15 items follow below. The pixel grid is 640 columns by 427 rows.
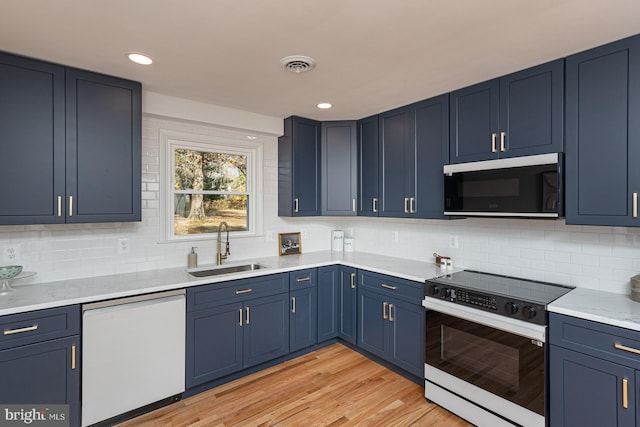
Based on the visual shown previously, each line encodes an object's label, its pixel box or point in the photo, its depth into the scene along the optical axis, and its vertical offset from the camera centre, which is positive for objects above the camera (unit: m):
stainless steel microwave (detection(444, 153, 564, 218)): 2.08 +0.18
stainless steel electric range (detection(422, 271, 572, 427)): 1.91 -0.88
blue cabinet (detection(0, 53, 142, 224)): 2.04 +0.47
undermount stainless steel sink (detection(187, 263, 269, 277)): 2.89 -0.54
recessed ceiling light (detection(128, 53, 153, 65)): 2.02 +0.98
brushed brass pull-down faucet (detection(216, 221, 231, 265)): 3.10 -0.36
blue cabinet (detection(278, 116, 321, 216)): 3.46 +0.49
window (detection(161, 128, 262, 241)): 3.00 +0.27
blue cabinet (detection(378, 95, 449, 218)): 2.78 +0.50
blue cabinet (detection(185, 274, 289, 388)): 2.48 -0.97
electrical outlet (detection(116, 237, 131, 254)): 2.68 -0.27
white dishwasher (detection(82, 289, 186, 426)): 2.06 -0.95
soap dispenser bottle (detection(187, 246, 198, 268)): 2.96 -0.43
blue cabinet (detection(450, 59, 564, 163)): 2.11 +0.69
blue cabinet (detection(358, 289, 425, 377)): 2.61 -1.02
